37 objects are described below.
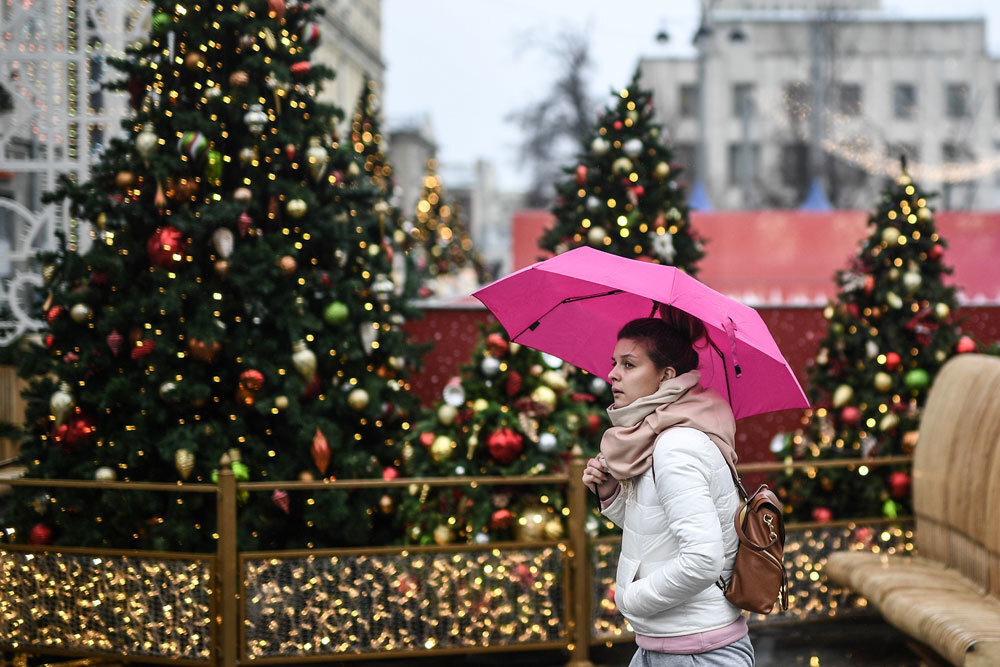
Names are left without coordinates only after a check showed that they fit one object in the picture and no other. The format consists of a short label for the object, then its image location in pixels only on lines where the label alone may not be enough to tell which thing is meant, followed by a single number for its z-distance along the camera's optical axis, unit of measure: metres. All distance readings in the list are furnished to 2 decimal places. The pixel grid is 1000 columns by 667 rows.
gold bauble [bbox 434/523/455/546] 5.69
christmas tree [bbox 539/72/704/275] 7.88
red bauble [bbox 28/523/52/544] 6.01
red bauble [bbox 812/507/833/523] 6.50
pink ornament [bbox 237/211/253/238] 6.06
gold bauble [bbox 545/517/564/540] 5.62
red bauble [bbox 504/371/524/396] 5.90
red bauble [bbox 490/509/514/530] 5.58
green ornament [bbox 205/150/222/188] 6.02
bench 4.33
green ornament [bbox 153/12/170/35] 6.17
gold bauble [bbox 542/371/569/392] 5.96
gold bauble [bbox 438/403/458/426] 5.96
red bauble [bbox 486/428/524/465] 5.70
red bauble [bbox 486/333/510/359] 5.95
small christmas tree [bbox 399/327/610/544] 5.66
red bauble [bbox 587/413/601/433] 6.25
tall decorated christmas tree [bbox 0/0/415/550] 5.89
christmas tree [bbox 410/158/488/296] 21.34
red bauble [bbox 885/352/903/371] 6.71
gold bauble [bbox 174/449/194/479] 5.64
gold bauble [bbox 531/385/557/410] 5.86
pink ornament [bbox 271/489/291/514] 5.83
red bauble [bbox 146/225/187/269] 5.87
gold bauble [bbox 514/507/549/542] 5.60
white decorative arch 8.06
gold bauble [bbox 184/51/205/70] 6.16
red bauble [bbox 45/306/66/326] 6.11
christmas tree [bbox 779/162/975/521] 6.62
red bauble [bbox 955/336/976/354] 6.71
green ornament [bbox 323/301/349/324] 6.30
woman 2.56
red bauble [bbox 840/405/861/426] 6.73
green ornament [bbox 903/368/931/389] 6.64
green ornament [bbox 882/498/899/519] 6.32
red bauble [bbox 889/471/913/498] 6.28
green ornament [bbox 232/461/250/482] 5.90
